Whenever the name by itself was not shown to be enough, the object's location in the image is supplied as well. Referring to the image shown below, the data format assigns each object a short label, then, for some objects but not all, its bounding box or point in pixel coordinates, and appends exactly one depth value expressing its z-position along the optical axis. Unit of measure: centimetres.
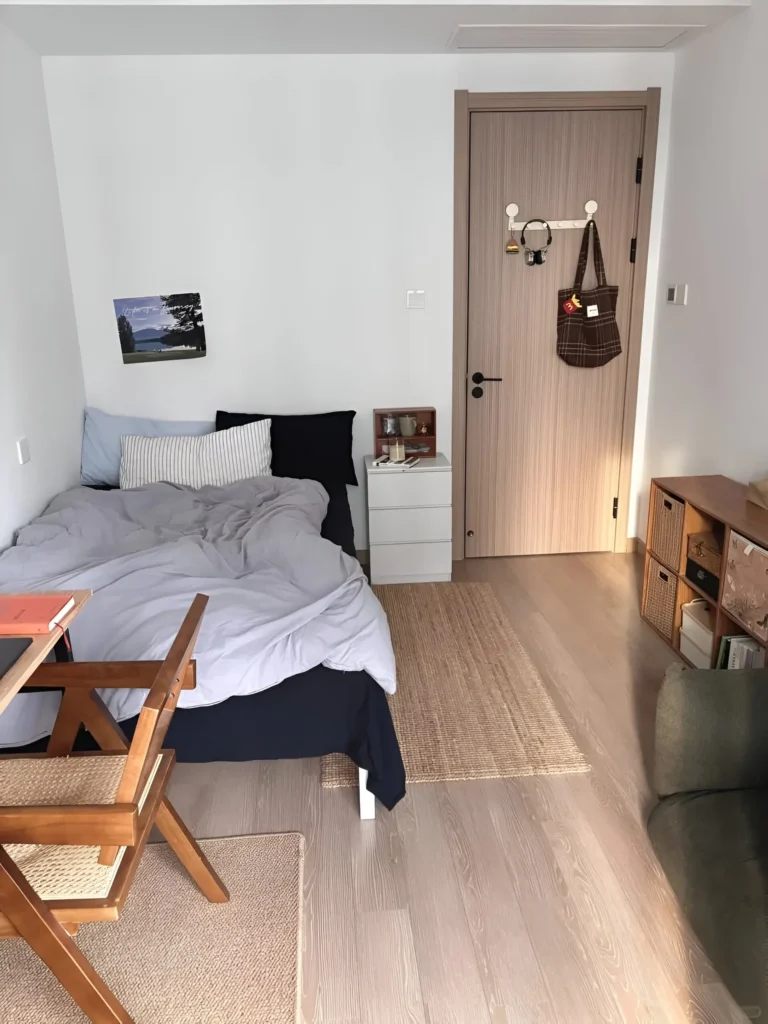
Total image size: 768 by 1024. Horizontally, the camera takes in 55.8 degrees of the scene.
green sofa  159
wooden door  342
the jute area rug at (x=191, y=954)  151
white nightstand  344
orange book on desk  146
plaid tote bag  353
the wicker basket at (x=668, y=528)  281
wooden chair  119
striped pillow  330
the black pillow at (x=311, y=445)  345
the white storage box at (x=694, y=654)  265
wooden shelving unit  247
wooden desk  126
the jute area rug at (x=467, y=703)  224
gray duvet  188
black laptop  134
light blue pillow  343
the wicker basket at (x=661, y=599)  292
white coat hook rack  345
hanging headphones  350
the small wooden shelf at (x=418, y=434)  366
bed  187
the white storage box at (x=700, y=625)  262
